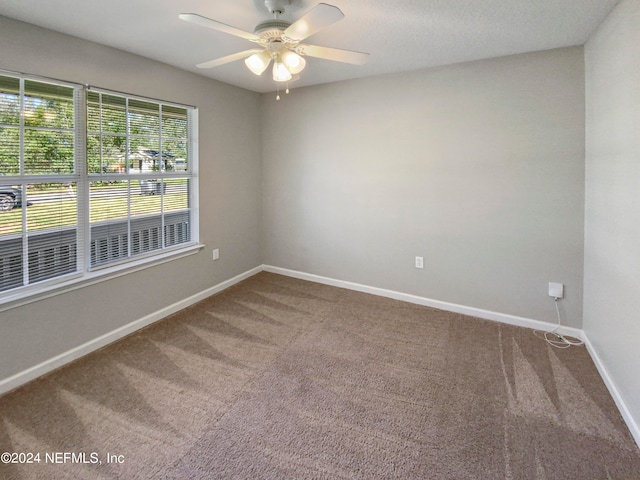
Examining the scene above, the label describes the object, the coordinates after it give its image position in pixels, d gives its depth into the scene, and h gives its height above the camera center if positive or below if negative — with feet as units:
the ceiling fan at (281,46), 5.32 +3.41
